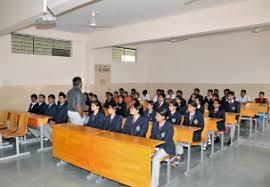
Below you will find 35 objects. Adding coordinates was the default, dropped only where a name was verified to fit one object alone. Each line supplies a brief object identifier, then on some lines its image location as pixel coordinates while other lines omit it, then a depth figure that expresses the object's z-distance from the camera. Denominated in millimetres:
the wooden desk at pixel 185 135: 4149
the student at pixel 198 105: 5650
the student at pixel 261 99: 7930
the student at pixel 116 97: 7412
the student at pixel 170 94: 9052
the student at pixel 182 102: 7184
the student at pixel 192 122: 4375
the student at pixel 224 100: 6810
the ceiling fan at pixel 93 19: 5962
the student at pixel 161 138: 3209
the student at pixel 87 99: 7229
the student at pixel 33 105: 6584
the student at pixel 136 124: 3875
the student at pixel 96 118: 4500
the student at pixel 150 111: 5211
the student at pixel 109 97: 7391
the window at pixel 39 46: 7160
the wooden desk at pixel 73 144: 3730
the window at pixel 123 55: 9904
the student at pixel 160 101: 6711
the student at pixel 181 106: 6029
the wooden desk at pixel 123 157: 3041
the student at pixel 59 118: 5645
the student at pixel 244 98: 8054
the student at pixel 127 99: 7048
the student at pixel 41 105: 6424
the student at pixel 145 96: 9307
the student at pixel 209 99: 7082
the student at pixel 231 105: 6480
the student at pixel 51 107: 6055
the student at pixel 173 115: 5008
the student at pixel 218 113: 5191
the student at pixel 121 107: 6869
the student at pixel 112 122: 4221
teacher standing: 5141
